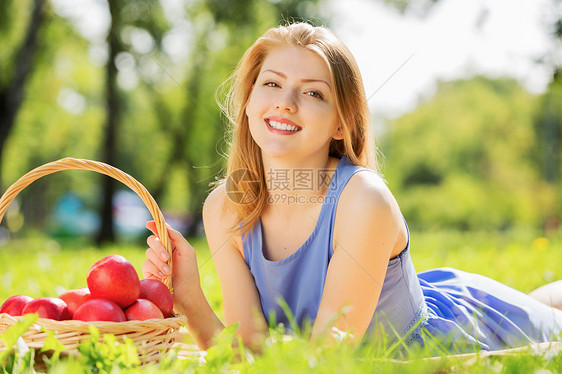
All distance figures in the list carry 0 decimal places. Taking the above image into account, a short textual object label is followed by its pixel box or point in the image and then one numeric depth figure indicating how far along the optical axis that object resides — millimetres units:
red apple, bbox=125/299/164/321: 2057
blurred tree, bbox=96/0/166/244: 12383
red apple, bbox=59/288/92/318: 2160
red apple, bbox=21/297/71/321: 2025
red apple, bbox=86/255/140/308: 2082
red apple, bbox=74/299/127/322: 1931
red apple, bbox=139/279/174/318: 2182
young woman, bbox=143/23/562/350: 2316
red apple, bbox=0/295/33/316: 2152
